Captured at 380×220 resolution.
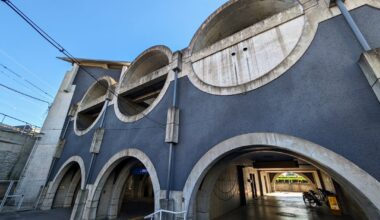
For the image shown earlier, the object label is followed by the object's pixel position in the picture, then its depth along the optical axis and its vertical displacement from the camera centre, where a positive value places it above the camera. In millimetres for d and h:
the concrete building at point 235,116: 4566 +2489
